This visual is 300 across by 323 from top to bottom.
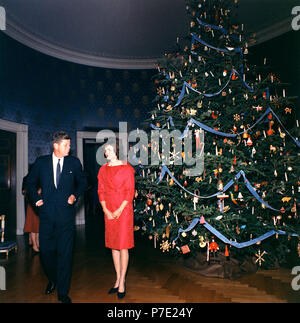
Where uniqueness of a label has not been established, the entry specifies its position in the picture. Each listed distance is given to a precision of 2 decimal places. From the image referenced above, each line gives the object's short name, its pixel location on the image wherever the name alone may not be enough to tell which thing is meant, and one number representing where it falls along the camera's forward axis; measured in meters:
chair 3.52
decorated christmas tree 2.49
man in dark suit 2.16
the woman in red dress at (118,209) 2.22
